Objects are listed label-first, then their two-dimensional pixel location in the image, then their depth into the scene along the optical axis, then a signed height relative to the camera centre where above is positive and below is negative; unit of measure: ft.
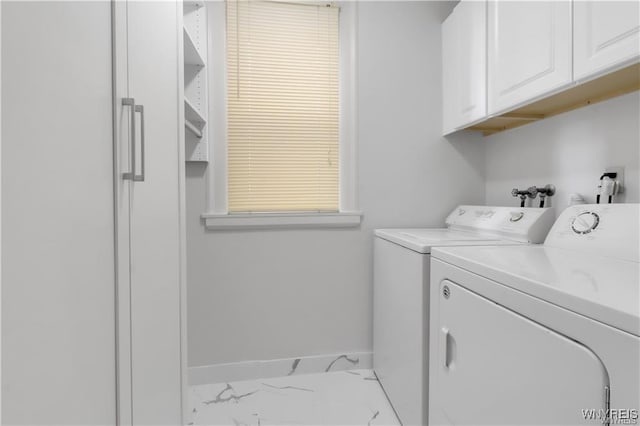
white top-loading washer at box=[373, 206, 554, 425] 4.10 -1.17
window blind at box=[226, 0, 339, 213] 6.11 +1.97
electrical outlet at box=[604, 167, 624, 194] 3.83 +0.34
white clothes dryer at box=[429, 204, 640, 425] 1.78 -0.87
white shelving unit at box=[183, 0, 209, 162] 5.51 +2.17
